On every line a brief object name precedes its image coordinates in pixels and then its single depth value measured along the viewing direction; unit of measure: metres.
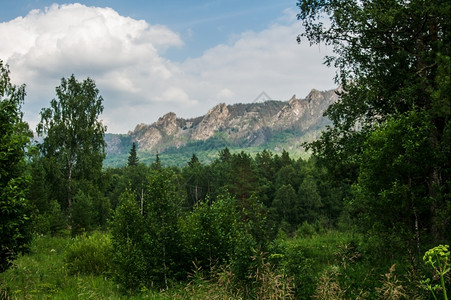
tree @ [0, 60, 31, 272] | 8.70
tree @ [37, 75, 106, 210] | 33.59
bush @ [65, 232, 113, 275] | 15.17
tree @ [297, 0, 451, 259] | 9.48
